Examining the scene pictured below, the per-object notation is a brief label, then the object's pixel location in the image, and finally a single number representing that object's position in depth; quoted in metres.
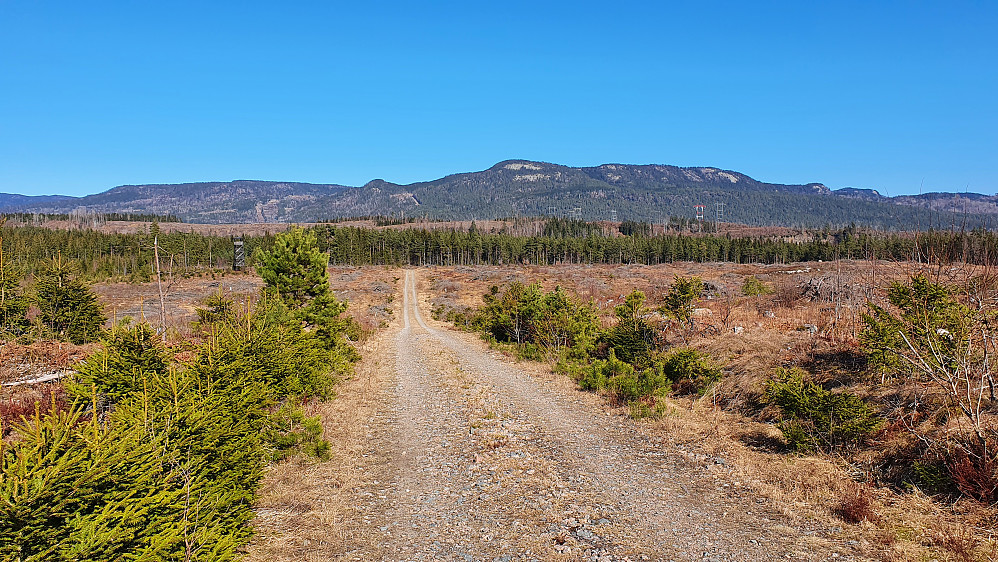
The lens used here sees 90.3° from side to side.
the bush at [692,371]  13.45
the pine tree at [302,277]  16.44
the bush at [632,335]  16.77
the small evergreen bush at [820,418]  8.47
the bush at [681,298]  16.05
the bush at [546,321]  20.39
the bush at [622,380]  13.34
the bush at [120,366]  6.98
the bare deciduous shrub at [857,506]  6.54
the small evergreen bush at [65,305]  17.39
